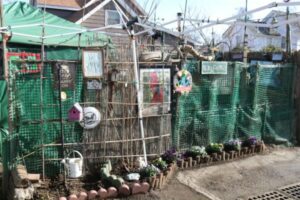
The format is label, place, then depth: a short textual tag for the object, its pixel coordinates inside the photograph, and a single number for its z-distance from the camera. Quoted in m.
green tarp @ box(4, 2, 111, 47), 8.29
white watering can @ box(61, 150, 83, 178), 5.50
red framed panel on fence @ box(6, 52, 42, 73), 5.49
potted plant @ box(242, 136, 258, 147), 7.87
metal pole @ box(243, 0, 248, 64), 12.72
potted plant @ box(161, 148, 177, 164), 6.61
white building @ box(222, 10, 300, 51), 35.75
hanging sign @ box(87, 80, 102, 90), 5.95
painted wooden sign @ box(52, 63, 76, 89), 5.64
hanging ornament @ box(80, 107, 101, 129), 5.92
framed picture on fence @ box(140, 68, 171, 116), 6.57
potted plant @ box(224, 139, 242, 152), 7.53
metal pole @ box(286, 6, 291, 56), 10.70
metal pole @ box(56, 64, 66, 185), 5.64
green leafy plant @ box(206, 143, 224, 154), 7.27
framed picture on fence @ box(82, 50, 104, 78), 5.78
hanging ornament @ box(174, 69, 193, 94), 6.89
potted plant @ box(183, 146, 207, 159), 6.97
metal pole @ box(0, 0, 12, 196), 5.26
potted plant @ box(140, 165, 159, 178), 5.77
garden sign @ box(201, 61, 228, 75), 7.33
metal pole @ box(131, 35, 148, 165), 6.02
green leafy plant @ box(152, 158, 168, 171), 6.20
